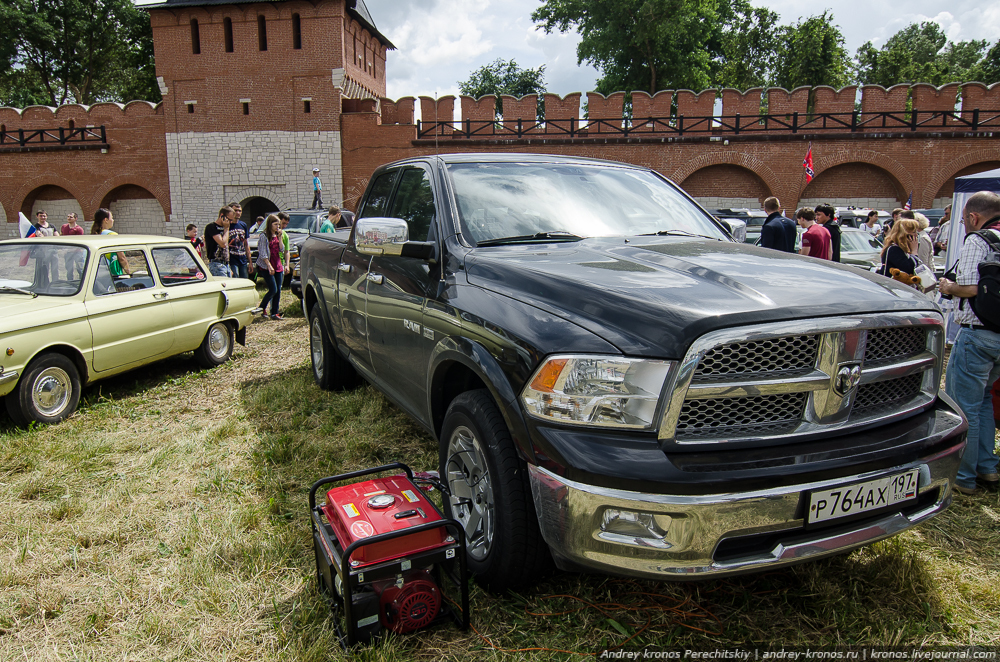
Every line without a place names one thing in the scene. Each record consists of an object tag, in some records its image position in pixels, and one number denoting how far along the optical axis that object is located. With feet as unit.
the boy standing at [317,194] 89.42
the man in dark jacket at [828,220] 30.40
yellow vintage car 16.30
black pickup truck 6.66
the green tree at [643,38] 120.19
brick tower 94.48
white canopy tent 28.48
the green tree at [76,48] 118.42
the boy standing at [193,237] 39.68
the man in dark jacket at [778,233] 28.30
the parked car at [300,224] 48.12
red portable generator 7.66
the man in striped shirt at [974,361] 12.05
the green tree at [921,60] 150.30
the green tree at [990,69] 143.23
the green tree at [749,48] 139.74
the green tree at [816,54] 124.36
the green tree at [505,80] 224.53
